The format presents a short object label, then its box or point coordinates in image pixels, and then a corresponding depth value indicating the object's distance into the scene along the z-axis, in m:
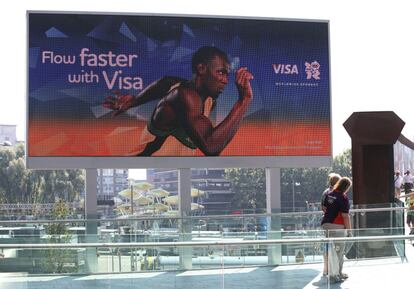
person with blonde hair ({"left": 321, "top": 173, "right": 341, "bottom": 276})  9.70
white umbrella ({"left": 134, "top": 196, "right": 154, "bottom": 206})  48.31
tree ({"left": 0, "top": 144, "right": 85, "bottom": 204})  82.75
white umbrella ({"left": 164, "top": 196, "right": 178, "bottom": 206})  46.01
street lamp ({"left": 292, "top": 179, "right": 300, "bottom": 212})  92.38
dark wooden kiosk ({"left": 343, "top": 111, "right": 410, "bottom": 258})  14.91
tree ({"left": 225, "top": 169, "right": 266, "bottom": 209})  92.75
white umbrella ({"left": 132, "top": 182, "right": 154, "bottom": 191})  44.72
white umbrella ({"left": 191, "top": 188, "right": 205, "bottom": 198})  83.97
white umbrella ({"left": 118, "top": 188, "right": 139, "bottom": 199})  48.98
